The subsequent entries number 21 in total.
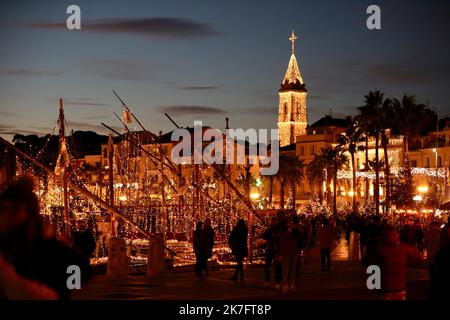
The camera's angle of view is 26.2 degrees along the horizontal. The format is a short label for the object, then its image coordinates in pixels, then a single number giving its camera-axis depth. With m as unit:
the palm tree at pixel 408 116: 85.56
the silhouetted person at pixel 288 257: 21.20
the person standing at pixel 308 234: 36.07
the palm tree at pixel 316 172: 126.62
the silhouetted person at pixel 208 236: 25.44
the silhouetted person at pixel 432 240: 23.33
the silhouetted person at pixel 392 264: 12.56
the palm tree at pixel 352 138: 96.70
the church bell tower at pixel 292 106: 167.00
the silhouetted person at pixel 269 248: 22.88
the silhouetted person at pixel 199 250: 25.28
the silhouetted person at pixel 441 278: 9.19
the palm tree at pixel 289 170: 123.75
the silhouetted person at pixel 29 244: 5.99
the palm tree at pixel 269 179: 120.66
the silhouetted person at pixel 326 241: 27.64
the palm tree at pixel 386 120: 81.25
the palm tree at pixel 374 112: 82.69
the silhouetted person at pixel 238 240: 24.52
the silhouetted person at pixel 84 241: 22.50
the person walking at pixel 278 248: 21.50
